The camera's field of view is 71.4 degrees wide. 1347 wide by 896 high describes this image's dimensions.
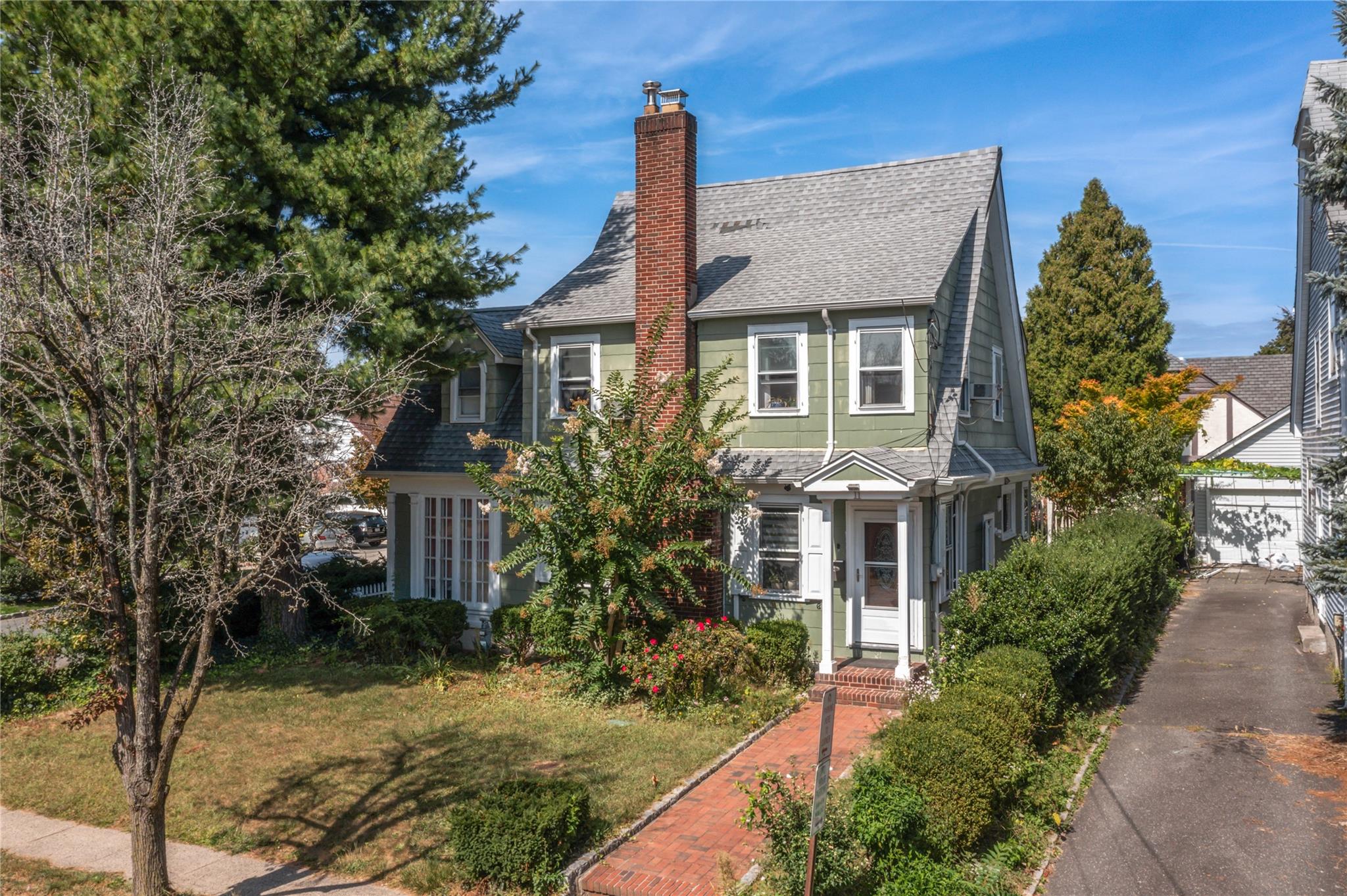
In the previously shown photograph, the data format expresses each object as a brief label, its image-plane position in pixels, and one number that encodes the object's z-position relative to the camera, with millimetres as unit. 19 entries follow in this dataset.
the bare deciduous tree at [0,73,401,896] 7246
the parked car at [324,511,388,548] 36875
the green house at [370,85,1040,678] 14633
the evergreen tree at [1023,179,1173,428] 35312
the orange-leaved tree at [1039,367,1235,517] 23891
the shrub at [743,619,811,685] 13930
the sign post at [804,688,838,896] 6750
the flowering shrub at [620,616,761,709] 12945
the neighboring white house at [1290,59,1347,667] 15203
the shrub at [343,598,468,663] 16297
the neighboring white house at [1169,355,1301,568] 28000
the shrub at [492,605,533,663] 15812
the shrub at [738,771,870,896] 7227
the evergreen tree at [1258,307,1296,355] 56000
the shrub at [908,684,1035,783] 8875
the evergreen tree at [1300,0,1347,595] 10094
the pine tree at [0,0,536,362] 13367
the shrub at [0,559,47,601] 15172
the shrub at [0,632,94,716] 13875
